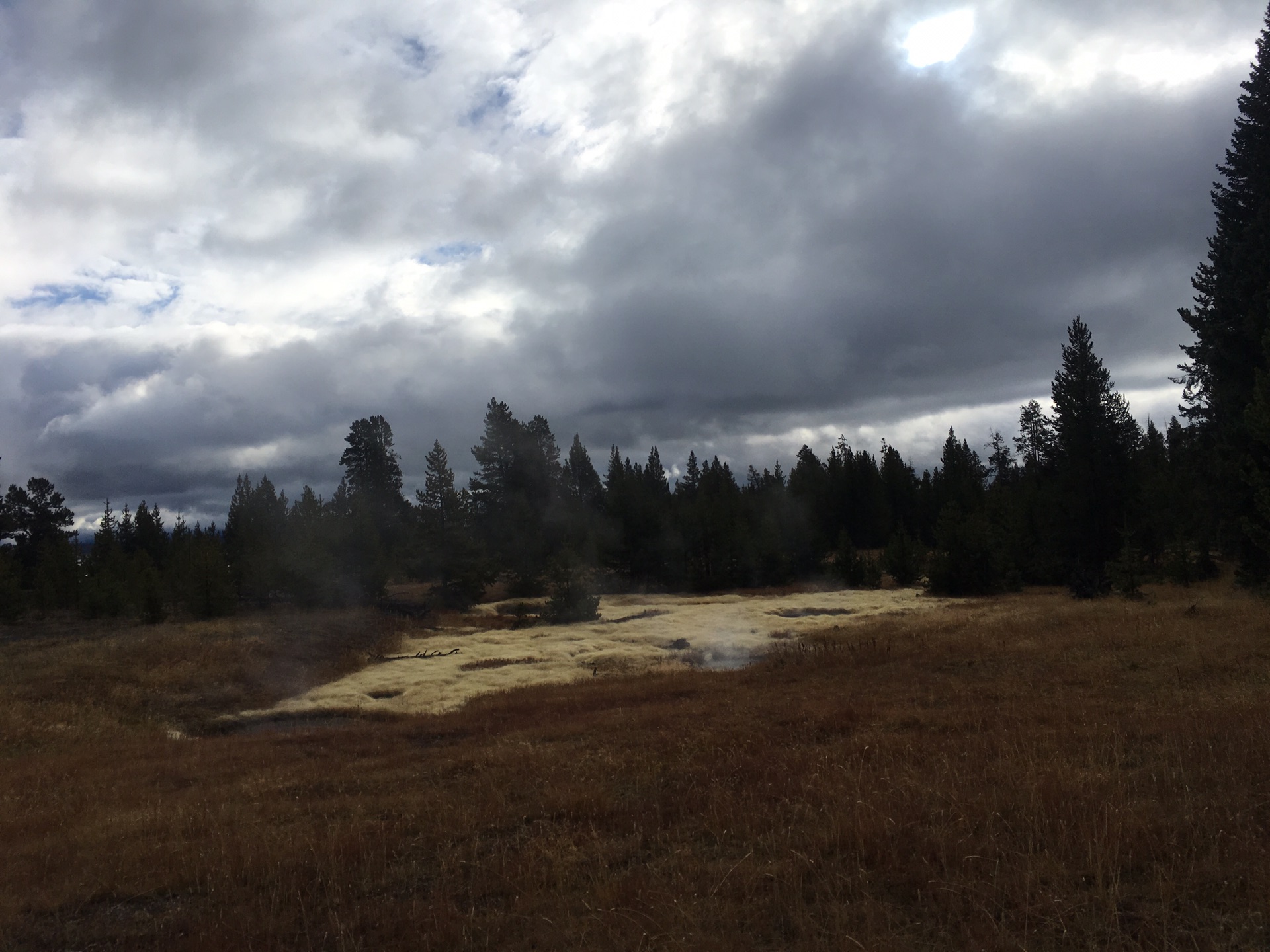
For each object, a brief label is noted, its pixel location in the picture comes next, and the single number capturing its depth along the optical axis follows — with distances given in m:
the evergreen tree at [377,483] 65.88
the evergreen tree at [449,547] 52.78
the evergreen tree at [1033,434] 85.06
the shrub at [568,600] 43.00
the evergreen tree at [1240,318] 27.62
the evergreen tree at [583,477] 96.44
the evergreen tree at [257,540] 46.66
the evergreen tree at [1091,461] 44.53
